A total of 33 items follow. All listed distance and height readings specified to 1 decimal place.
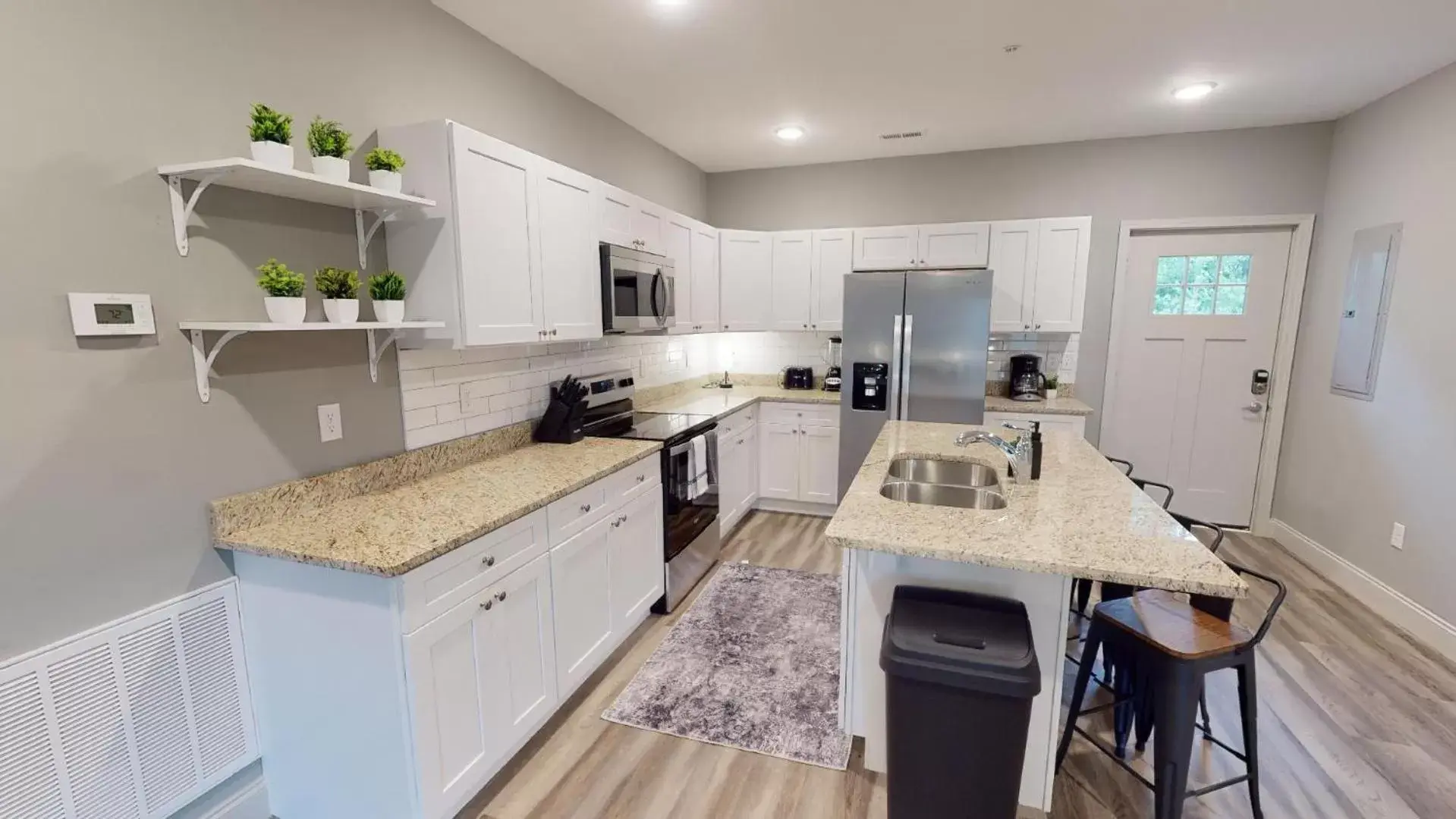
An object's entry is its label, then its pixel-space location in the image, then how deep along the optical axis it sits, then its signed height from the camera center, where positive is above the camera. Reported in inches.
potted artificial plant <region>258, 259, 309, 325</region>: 62.0 +3.7
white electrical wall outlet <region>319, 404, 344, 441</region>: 75.5 -12.5
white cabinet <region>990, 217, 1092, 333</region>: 155.3 +15.1
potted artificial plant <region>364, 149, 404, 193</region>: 71.9 +19.5
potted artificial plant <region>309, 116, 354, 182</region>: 65.4 +19.9
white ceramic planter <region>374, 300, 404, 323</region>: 73.5 +2.0
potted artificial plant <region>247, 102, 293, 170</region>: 58.9 +19.0
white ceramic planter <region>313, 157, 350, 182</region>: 65.5 +17.7
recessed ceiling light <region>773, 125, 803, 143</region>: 148.0 +50.2
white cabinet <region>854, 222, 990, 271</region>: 161.3 +23.2
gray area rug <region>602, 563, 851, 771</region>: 84.9 -57.6
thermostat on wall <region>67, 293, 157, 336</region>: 54.0 +1.0
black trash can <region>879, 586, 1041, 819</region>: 56.2 -37.1
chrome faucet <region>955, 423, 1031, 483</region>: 85.2 -17.5
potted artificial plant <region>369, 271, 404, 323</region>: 73.6 +4.1
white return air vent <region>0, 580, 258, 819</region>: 51.1 -37.8
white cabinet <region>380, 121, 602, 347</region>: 79.0 +12.9
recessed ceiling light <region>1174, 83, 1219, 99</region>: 120.6 +49.7
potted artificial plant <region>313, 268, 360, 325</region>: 67.2 +3.9
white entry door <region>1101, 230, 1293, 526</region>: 156.2 -8.4
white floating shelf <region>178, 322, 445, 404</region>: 59.1 -0.6
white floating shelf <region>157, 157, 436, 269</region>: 57.5 +15.4
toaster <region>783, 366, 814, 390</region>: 189.5 -15.9
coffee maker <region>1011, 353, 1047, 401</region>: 166.1 -14.0
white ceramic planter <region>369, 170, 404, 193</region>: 72.4 +18.1
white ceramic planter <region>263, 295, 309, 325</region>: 62.1 +1.9
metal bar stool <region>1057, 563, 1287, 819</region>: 61.7 -35.9
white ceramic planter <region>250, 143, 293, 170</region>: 58.9 +17.3
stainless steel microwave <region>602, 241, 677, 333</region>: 112.3 +7.6
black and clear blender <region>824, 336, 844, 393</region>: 182.7 -12.4
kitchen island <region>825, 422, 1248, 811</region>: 56.7 -22.1
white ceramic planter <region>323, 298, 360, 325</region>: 67.2 +1.8
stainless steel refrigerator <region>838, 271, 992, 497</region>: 150.8 -5.1
